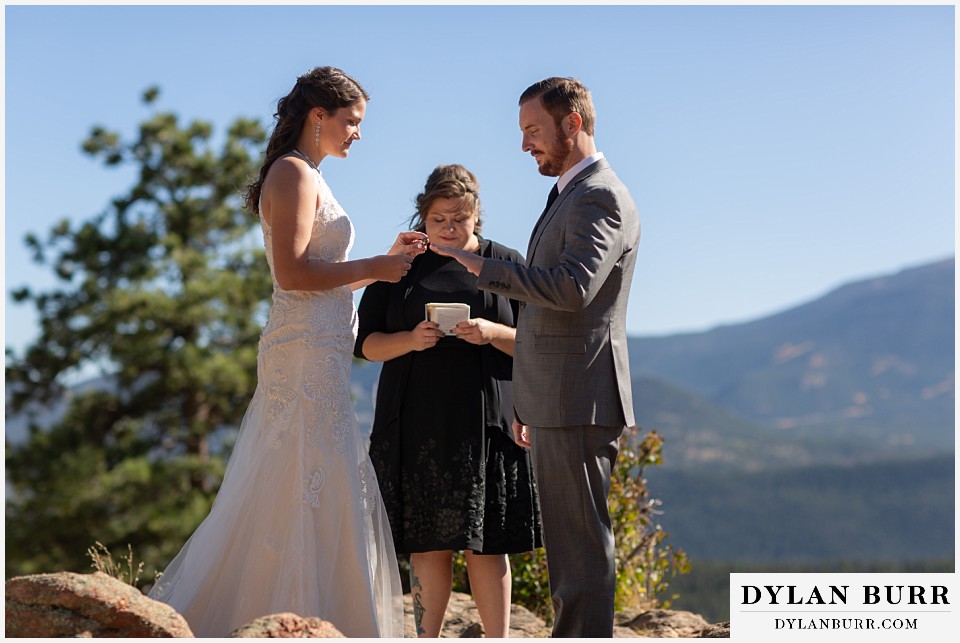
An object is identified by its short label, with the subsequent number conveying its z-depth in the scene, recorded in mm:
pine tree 15758
